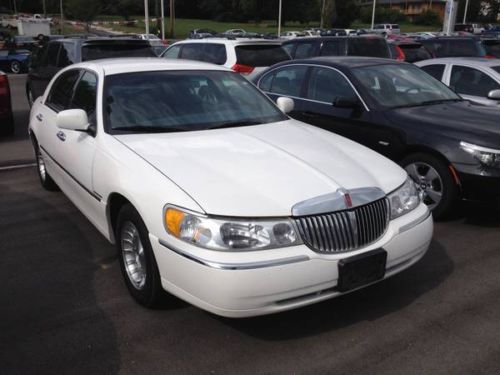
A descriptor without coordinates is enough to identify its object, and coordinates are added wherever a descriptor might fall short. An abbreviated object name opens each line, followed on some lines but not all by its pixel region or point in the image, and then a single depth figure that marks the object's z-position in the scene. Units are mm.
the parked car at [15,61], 23938
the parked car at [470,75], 7355
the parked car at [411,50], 12294
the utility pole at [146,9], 36494
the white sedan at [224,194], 2795
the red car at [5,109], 8625
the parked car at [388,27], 63531
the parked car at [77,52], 9250
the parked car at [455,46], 12232
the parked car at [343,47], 11391
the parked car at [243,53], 10352
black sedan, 4734
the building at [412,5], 107750
